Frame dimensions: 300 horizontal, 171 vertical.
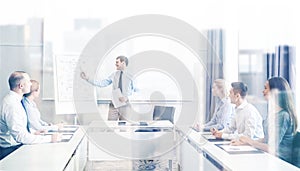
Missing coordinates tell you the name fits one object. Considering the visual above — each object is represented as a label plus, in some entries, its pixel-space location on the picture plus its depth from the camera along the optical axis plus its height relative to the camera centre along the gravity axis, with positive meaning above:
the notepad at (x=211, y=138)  2.42 -0.43
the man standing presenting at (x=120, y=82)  3.89 +0.01
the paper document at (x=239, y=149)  2.03 -0.43
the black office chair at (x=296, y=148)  2.34 -0.48
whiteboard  3.77 +0.01
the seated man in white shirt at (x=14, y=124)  2.35 -0.32
